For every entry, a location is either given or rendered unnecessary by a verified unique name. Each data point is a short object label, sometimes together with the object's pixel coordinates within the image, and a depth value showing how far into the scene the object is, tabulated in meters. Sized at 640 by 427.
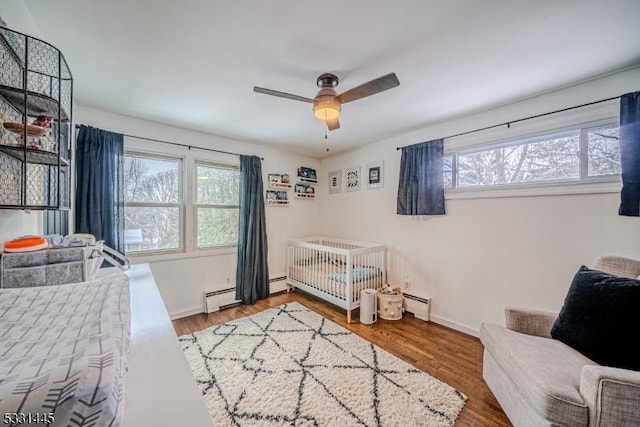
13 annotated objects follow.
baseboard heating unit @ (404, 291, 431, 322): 2.81
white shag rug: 1.49
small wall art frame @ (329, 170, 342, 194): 4.04
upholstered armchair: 1.00
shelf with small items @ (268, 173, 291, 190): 3.72
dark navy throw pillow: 1.18
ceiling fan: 1.55
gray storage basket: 1.04
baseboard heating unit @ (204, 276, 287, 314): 3.02
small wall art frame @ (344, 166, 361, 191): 3.72
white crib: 2.81
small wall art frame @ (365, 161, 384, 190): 3.38
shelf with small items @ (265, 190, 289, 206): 3.70
